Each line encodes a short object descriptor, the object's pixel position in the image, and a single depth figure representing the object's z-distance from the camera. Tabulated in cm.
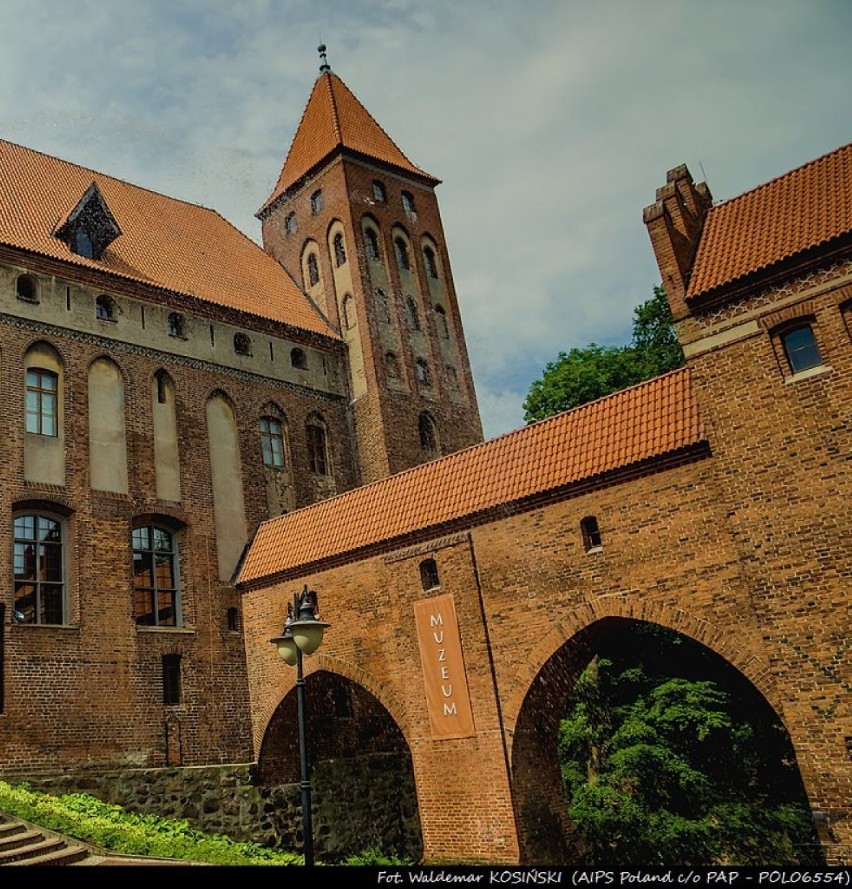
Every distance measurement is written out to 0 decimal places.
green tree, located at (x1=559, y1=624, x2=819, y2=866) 1670
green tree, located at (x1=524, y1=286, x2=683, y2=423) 2567
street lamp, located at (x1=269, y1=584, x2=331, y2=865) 938
